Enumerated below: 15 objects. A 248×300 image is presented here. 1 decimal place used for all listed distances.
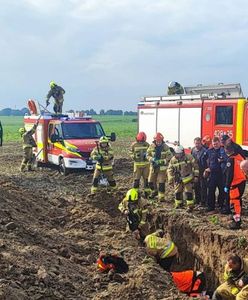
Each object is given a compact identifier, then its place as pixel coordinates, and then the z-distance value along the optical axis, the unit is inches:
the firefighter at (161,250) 371.9
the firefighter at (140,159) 543.2
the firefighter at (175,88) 851.4
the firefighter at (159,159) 517.3
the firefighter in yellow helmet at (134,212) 421.1
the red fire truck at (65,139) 679.7
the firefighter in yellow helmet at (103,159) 556.4
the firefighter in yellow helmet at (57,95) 797.9
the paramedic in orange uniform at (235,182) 398.9
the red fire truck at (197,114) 655.8
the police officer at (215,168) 449.4
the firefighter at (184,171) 470.9
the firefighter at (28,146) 761.0
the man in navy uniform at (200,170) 471.6
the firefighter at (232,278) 289.0
